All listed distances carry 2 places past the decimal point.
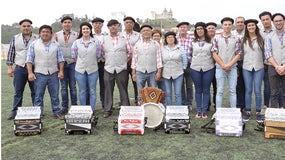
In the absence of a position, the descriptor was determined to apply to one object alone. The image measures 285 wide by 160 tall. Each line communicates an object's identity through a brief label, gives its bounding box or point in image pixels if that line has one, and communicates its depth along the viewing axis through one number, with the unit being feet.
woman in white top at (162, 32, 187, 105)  18.58
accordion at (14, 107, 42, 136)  15.60
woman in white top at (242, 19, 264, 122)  17.71
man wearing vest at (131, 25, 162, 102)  18.70
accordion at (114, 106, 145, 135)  15.64
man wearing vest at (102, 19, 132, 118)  19.02
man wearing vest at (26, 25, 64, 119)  18.53
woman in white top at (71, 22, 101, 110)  18.79
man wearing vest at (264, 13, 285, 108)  16.89
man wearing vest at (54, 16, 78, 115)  20.02
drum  16.63
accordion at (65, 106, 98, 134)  15.72
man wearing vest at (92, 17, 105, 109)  20.40
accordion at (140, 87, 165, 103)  16.97
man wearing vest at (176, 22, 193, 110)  20.06
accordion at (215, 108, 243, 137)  15.15
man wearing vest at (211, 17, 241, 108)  17.72
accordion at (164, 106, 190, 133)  15.71
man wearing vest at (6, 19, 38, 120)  19.10
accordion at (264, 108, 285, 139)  14.71
